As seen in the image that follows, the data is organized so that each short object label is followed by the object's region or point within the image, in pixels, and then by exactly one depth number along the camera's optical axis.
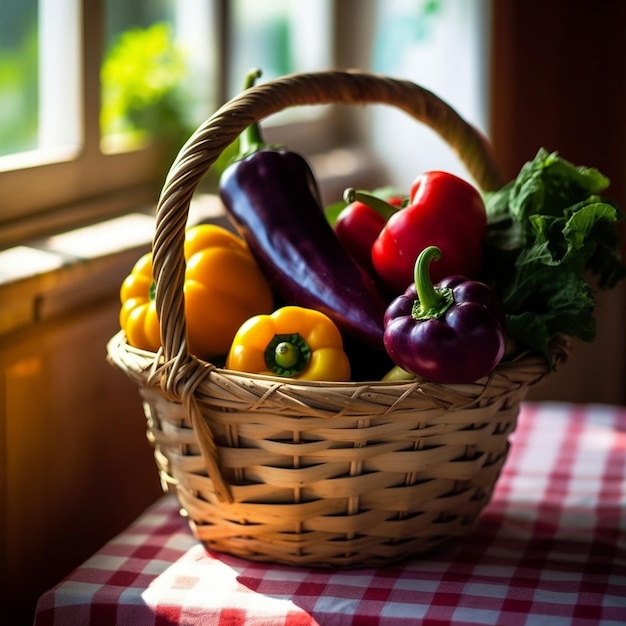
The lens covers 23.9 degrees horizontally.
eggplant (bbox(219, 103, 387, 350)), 0.96
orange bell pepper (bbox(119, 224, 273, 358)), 0.97
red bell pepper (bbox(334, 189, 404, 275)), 1.03
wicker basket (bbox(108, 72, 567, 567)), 0.88
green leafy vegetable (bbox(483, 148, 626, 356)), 0.93
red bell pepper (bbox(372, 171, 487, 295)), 0.96
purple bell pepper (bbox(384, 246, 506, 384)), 0.87
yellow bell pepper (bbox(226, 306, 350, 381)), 0.91
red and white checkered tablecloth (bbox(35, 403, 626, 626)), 0.88
